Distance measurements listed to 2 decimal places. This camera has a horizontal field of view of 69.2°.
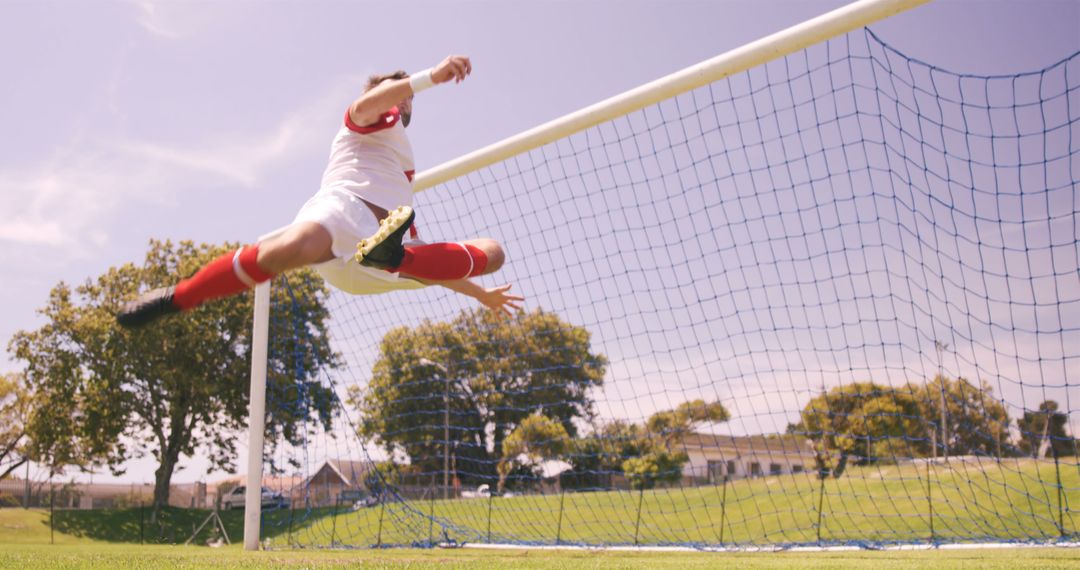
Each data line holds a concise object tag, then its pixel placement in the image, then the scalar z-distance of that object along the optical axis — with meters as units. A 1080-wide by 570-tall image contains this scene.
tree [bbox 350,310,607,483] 12.38
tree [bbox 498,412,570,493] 13.40
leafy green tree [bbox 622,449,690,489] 18.48
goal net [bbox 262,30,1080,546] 6.26
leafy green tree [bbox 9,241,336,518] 24.84
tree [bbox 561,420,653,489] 14.54
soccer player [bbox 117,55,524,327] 3.67
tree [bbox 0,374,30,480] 28.73
